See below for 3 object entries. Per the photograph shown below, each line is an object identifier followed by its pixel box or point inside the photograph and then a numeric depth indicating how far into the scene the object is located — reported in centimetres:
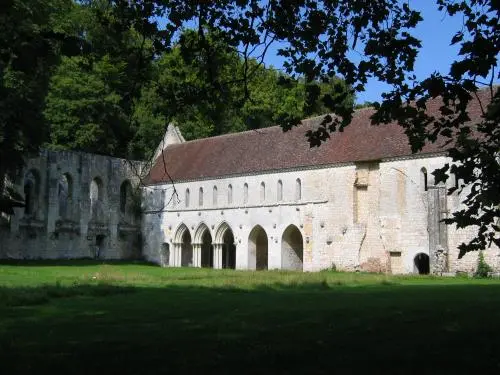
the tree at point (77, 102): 4662
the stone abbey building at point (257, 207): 3503
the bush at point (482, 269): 3173
